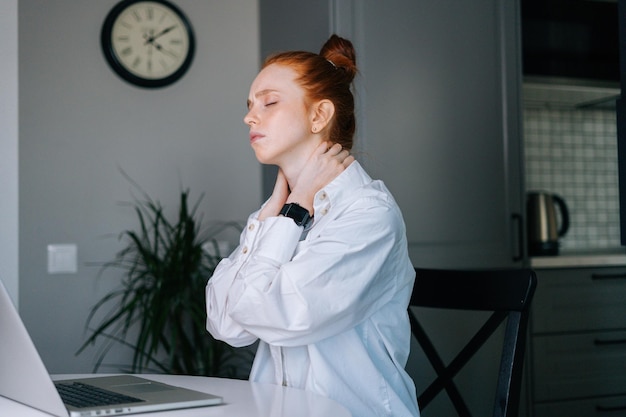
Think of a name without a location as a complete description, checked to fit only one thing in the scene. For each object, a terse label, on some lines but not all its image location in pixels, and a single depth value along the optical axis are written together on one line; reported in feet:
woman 4.79
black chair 5.02
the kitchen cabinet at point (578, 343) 10.59
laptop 3.65
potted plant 9.47
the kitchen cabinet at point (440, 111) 9.86
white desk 3.89
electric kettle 11.53
